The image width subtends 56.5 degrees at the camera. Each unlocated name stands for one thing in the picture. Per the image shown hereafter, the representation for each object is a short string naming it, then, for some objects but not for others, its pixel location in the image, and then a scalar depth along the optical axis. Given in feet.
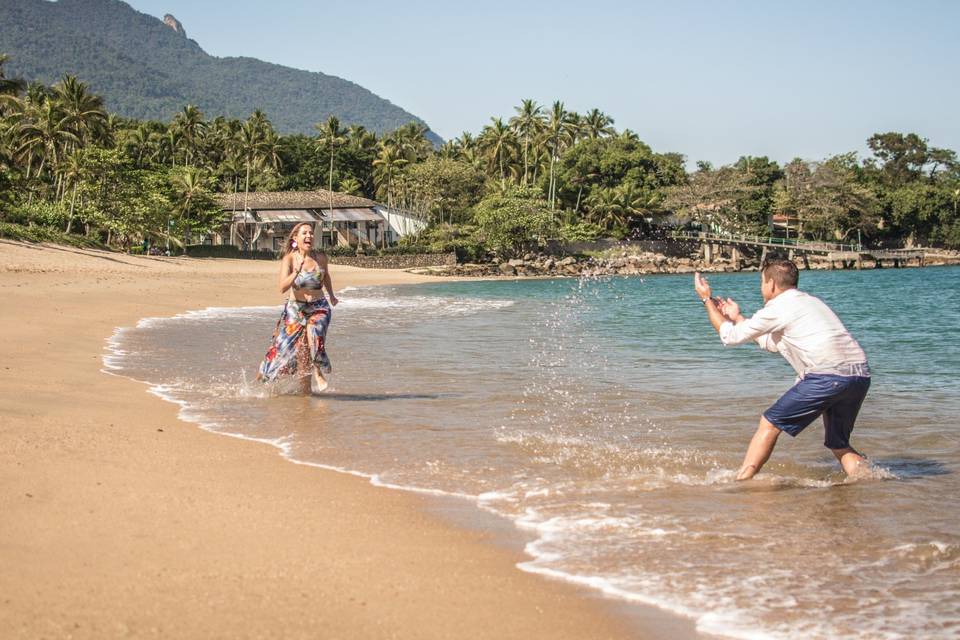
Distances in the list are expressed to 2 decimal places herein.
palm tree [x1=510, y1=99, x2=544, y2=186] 263.90
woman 30.09
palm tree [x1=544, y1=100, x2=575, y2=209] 261.24
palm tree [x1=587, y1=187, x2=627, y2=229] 253.03
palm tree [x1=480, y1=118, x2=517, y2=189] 267.59
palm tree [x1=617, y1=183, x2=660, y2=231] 253.65
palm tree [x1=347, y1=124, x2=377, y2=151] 306.35
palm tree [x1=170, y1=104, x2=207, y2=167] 254.88
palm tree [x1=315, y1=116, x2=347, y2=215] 293.64
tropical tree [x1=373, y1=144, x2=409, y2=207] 260.83
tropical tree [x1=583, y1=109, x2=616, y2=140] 310.45
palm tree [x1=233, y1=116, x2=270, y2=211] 262.26
